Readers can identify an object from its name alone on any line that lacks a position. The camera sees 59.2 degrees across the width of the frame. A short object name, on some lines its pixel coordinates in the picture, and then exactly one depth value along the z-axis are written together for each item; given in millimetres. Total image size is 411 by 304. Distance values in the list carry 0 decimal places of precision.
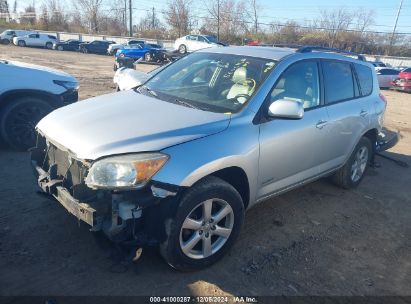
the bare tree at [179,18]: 58000
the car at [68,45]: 38812
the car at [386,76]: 21375
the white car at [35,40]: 39156
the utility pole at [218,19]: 52812
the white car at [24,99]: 5266
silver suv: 2623
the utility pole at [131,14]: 53844
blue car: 26750
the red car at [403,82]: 19984
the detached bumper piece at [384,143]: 5936
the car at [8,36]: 40688
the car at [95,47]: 37250
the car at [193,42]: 29031
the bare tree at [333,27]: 51222
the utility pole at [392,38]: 47431
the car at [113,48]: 34825
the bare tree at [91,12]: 69375
